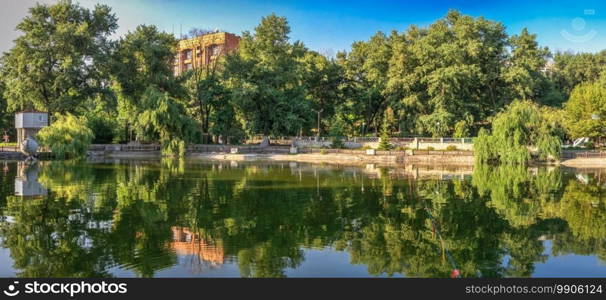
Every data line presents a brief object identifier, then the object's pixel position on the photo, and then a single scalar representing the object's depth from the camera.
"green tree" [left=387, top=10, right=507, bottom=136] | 61.09
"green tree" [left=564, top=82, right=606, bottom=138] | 53.19
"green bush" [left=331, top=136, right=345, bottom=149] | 60.12
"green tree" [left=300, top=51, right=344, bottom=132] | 69.06
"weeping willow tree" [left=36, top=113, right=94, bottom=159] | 48.22
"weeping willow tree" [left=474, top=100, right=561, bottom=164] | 46.31
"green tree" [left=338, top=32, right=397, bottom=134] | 68.81
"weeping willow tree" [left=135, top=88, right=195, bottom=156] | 57.06
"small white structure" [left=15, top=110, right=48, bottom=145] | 55.75
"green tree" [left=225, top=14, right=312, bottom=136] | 63.00
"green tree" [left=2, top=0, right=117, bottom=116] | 59.00
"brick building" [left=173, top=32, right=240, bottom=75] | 102.58
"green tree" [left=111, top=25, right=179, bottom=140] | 63.31
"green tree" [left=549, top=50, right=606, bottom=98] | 79.00
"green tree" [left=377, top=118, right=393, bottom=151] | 56.00
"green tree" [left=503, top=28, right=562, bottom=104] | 60.72
